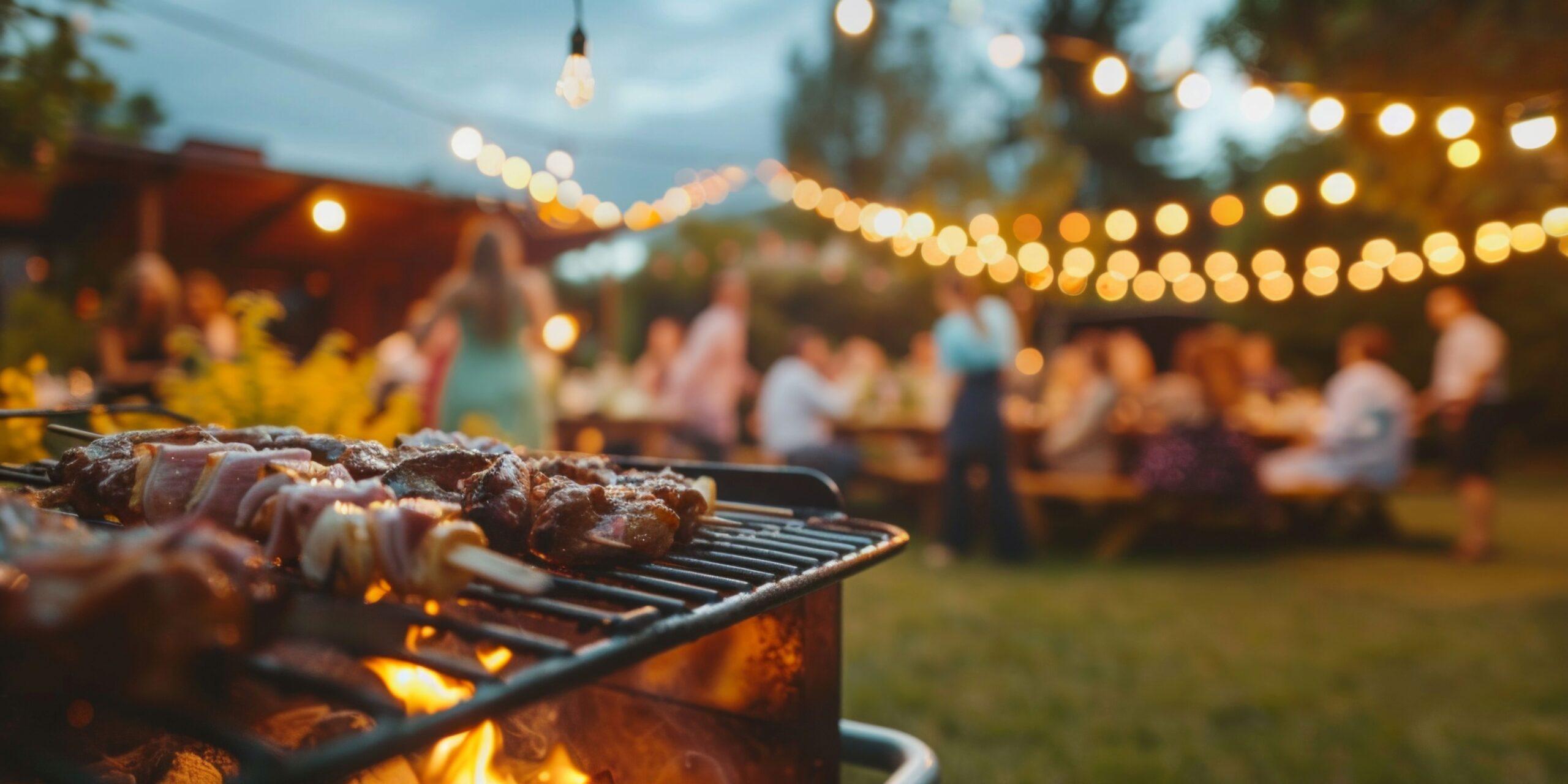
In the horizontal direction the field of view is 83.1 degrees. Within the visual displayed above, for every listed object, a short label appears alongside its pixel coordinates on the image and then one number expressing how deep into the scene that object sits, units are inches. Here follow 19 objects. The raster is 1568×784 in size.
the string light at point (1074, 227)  466.9
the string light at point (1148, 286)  597.3
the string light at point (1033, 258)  502.0
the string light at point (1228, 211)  349.1
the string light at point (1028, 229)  517.3
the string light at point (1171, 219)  367.9
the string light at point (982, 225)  434.6
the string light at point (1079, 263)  514.0
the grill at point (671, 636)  32.1
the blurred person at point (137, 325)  193.3
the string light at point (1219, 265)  495.5
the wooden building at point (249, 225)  315.6
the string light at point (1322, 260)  580.1
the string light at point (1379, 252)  501.7
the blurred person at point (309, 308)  465.1
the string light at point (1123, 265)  542.6
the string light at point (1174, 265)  531.8
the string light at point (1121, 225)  393.4
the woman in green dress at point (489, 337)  193.2
